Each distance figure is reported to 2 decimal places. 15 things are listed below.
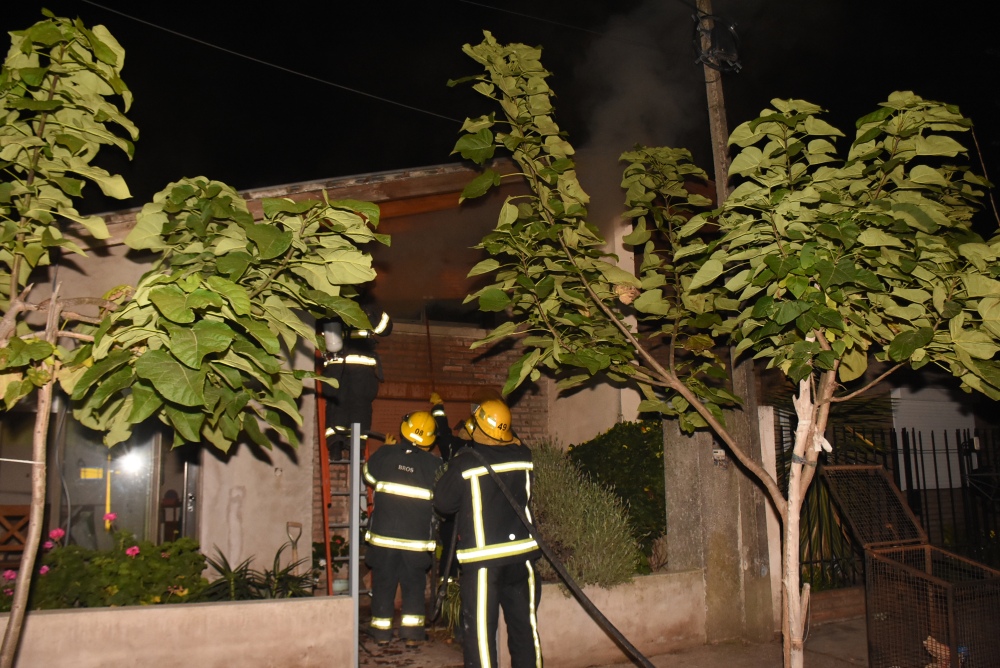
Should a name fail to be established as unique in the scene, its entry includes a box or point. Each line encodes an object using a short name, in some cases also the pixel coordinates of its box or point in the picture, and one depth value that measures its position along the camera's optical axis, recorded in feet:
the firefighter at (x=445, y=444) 22.46
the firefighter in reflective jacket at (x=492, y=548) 16.19
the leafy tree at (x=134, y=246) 6.85
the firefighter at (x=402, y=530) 20.22
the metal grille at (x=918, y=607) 14.42
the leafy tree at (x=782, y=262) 9.90
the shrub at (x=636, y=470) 23.72
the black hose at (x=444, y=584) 18.02
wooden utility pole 21.39
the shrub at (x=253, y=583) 19.79
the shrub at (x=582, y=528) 19.98
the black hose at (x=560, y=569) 13.16
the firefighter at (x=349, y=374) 22.97
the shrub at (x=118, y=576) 17.56
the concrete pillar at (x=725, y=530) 21.45
